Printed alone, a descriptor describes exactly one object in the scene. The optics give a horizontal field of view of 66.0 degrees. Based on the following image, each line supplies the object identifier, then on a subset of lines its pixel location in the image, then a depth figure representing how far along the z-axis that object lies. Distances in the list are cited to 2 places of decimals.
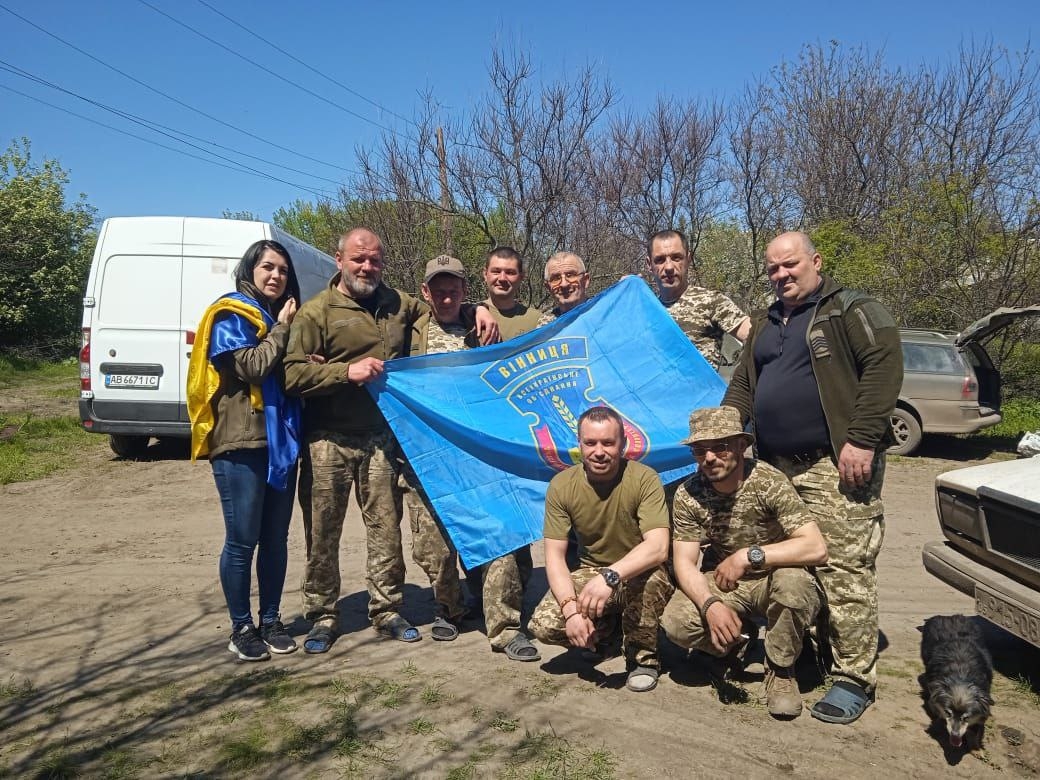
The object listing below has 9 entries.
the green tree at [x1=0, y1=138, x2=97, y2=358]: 25.88
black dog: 3.35
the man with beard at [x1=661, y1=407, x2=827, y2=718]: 3.80
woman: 4.19
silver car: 11.73
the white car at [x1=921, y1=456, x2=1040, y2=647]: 3.78
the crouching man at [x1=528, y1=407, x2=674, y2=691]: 4.05
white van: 10.34
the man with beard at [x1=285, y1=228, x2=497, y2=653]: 4.52
